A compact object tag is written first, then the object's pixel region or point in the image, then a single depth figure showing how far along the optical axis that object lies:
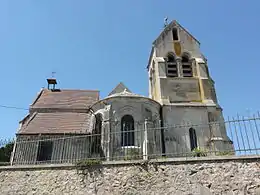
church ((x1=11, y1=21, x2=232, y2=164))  14.59
